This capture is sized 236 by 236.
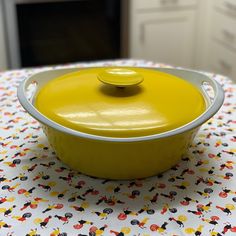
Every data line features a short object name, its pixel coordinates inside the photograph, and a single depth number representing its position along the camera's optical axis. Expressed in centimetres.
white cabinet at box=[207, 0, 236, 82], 191
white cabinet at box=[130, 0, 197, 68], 196
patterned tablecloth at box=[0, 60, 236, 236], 51
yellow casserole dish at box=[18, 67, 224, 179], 53
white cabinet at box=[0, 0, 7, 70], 181
